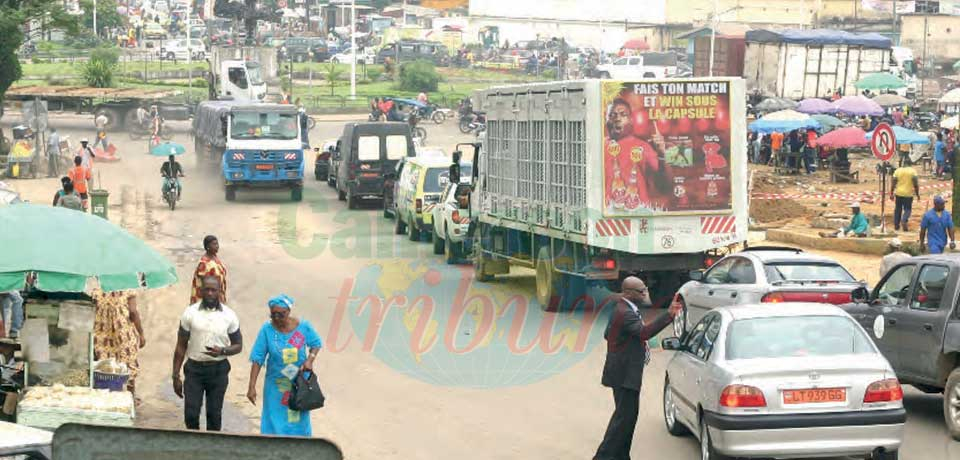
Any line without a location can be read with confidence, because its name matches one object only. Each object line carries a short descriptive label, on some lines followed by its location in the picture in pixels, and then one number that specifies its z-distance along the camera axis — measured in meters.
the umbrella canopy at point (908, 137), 39.16
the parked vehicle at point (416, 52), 96.12
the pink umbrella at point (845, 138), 39.81
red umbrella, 103.74
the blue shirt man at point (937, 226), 21.58
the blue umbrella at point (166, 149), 34.84
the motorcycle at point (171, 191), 35.09
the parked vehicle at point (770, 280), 15.65
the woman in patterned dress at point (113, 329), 12.55
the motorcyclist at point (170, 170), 35.19
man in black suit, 10.74
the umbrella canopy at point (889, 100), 55.19
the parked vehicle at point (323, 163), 43.60
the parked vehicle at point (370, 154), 35.44
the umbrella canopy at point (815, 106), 52.12
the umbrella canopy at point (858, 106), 49.78
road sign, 25.94
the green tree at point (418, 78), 78.50
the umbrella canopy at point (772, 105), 52.34
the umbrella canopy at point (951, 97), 50.22
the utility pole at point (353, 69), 72.25
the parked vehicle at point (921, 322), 12.01
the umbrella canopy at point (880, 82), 57.56
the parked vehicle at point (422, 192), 28.81
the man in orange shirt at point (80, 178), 30.03
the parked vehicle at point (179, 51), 95.22
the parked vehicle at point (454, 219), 25.44
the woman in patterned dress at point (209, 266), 14.45
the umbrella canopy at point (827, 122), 47.97
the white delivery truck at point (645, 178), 18.61
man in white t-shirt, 10.75
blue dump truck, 36.81
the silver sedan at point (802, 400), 10.18
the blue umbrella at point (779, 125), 43.75
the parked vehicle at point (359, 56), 95.19
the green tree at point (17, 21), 41.83
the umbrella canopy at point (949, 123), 45.63
